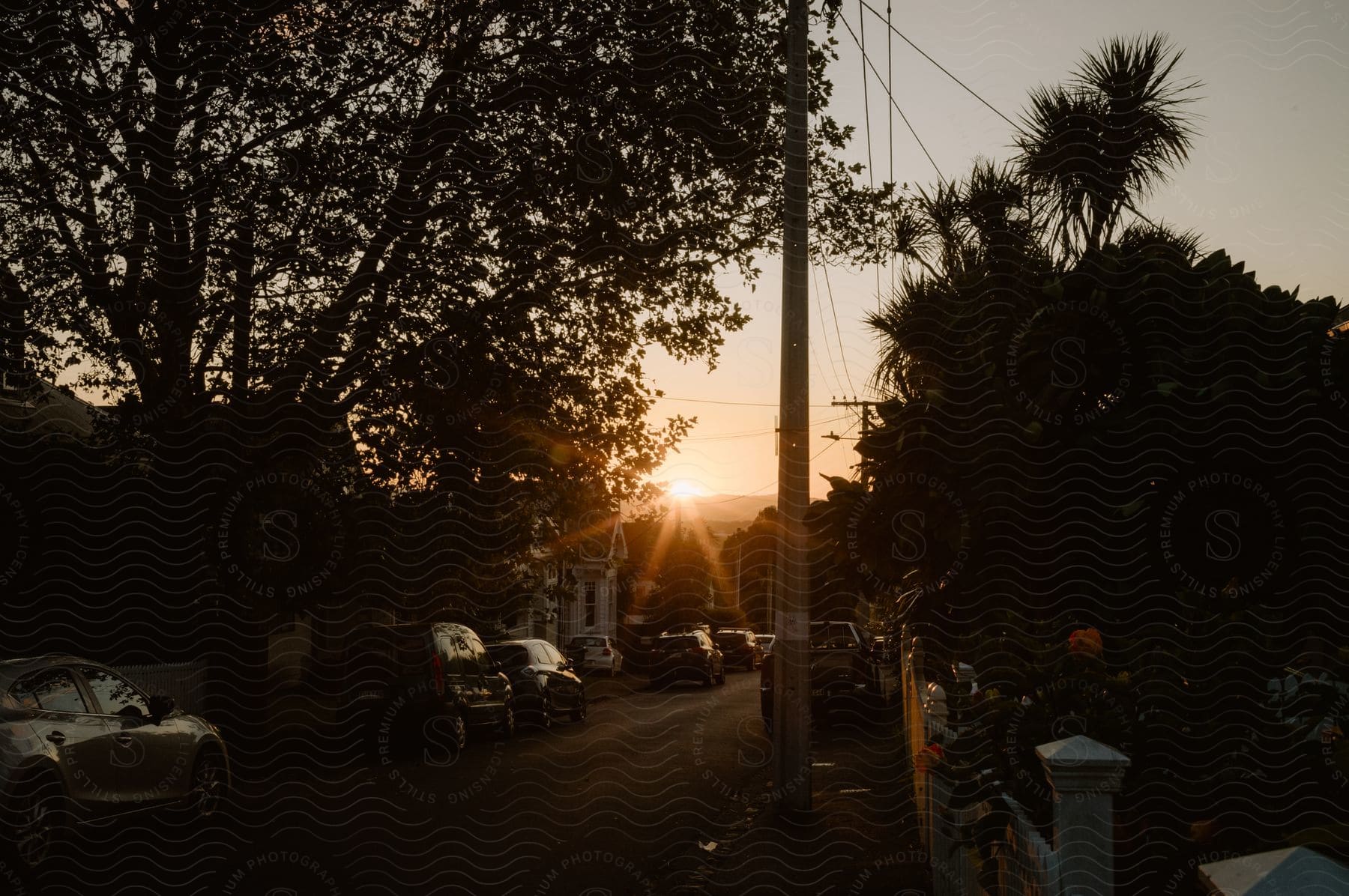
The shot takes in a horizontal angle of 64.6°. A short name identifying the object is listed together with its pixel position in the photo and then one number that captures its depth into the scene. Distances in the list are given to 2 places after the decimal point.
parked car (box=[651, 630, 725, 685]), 30.58
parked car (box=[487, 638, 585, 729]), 19.34
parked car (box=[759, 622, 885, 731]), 20.56
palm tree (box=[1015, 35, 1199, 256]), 11.09
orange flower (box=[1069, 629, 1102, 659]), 4.74
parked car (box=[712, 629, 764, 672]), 40.25
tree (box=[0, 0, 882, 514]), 13.67
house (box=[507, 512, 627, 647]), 18.97
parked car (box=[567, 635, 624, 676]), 32.31
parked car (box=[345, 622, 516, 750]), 15.35
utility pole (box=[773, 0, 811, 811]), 10.66
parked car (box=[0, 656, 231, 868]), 7.54
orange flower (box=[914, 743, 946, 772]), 6.79
